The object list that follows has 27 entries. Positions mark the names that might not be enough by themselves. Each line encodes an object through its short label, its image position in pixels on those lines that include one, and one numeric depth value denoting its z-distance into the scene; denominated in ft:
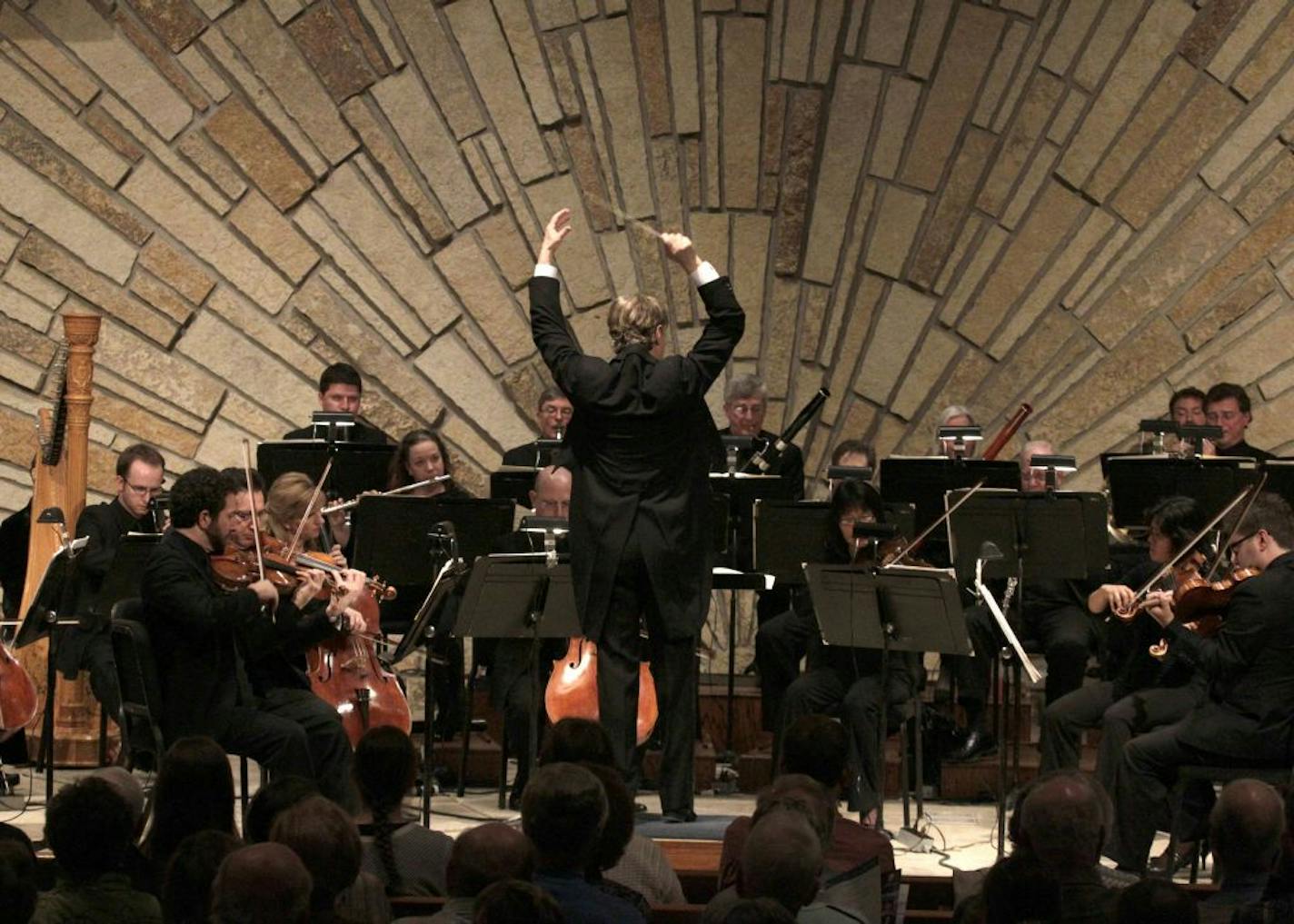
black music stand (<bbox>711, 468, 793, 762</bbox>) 45.16
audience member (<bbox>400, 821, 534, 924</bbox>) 22.39
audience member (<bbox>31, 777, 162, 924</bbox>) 23.31
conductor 35.27
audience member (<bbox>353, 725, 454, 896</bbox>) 27.40
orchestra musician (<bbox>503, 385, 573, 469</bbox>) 51.34
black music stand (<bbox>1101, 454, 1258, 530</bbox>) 43.98
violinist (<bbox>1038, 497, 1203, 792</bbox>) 38.60
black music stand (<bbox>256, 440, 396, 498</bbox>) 44.62
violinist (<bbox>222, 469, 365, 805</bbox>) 37.19
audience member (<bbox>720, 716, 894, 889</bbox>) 26.30
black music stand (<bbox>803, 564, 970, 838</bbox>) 38.17
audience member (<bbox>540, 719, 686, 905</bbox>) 26.99
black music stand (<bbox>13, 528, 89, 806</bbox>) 39.60
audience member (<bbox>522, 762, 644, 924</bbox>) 23.06
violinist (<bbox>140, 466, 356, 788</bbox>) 35.50
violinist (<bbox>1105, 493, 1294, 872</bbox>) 35.73
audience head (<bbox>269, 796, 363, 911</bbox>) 22.89
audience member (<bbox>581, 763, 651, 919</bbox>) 23.67
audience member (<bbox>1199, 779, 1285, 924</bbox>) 25.63
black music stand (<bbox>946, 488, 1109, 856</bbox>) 41.34
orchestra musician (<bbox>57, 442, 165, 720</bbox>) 44.24
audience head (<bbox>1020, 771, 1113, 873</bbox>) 24.27
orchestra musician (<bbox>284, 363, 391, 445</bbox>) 49.44
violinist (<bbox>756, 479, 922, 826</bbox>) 41.09
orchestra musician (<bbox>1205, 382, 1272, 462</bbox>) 50.08
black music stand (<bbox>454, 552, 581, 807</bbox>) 37.81
